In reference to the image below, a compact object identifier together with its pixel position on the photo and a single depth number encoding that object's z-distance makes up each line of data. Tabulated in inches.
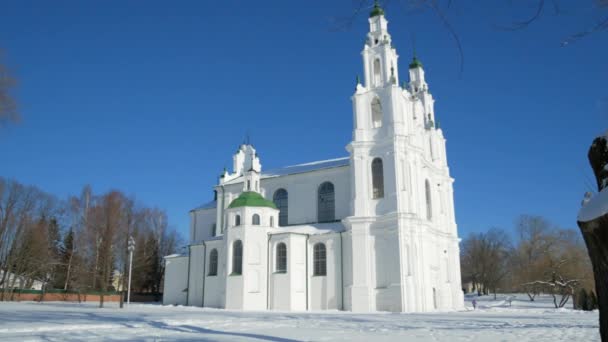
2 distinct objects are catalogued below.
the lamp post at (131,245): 1528.1
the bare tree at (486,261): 3206.2
